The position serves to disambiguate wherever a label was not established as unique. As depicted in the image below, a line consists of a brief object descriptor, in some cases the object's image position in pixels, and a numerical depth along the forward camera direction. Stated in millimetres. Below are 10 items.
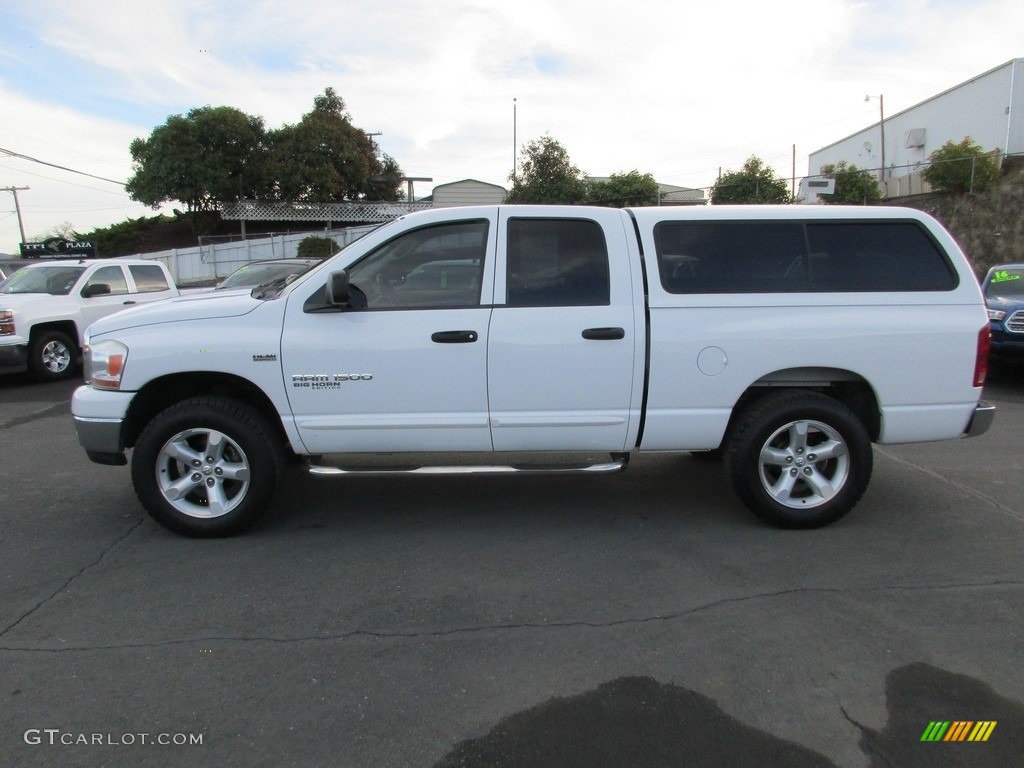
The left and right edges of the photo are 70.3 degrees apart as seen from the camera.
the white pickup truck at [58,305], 10195
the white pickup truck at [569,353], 4301
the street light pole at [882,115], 40172
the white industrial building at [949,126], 30094
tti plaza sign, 27922
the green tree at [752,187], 23312
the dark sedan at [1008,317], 9148
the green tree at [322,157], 37531
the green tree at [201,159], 35844
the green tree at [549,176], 28578
